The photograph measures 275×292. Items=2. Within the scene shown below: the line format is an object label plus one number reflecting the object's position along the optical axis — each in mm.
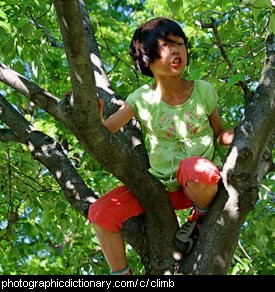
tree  4104
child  4923
